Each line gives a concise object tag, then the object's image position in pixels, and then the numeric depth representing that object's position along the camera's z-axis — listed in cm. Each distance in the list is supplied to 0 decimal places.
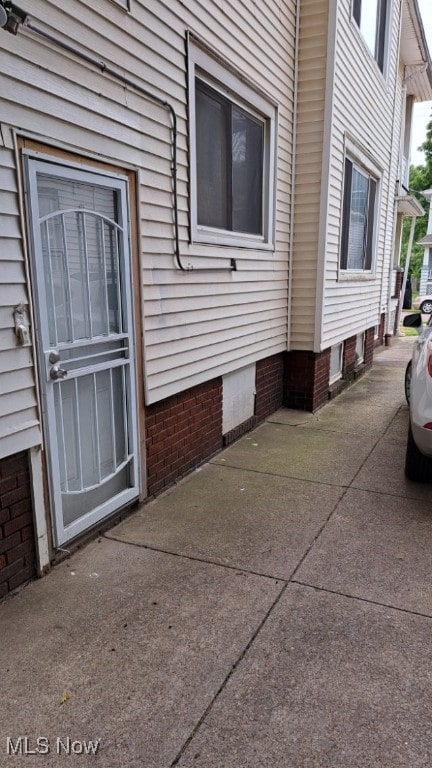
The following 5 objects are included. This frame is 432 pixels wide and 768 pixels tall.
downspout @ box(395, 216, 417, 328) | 1438
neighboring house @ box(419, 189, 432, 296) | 2838
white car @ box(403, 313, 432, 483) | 359
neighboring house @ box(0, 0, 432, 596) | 267
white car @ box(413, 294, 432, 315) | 2183
